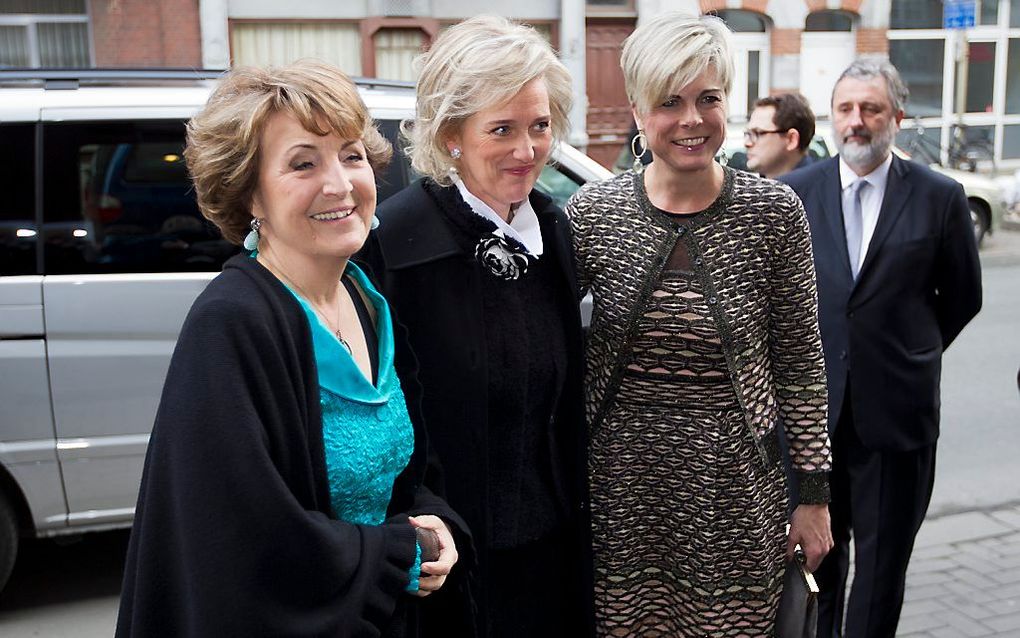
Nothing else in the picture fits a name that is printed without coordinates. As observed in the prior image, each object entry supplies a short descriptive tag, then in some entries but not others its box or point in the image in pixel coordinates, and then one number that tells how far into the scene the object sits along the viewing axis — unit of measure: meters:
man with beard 3.51
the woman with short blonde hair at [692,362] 2.62
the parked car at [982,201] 14.18
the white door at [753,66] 19.53
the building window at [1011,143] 21.92
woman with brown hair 1.66
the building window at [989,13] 21.44
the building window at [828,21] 19.92
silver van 4.36
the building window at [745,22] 19.64
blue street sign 15.80
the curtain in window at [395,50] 17.59
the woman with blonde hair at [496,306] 2.35
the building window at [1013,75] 21.92
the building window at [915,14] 20.70
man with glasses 4.97
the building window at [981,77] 21.70
